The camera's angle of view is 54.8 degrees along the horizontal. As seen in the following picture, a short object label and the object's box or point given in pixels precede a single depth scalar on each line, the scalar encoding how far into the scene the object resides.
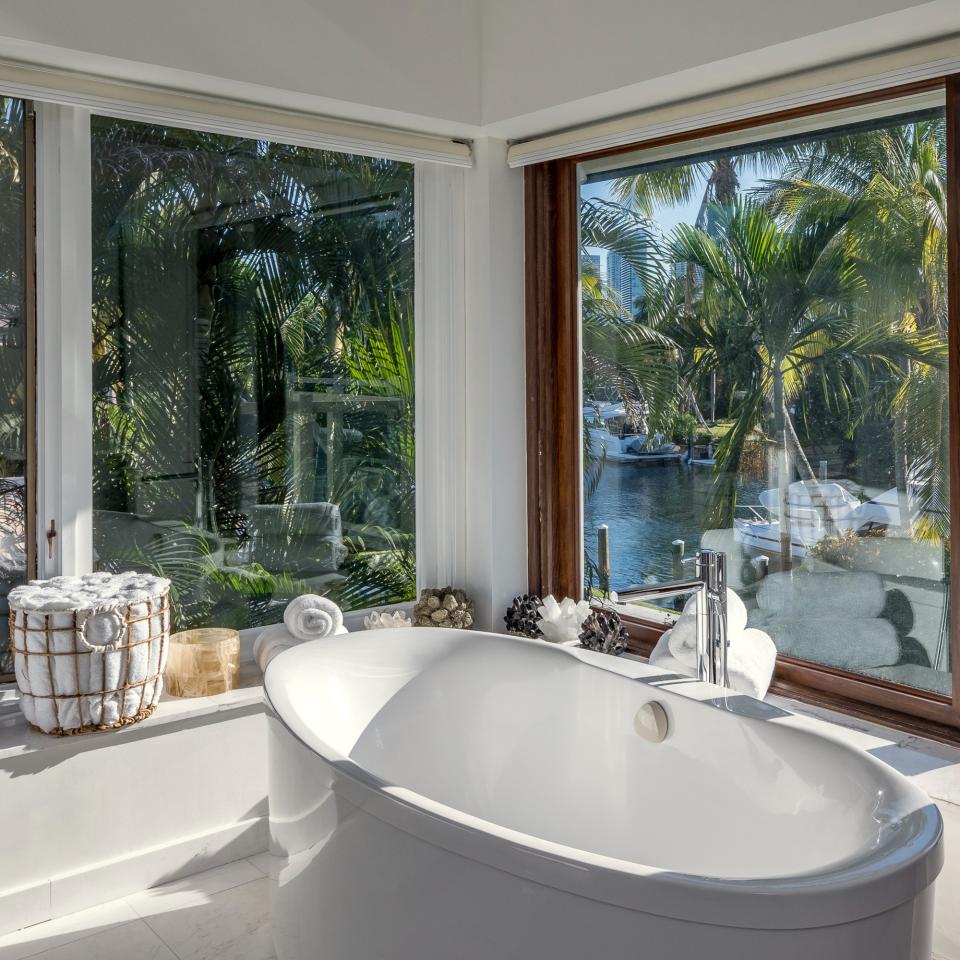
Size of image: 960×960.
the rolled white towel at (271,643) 2.64
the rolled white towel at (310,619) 2.66
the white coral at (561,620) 2.85
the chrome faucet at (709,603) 2.09
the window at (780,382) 2.30
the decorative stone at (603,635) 2.72
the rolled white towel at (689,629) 2.39
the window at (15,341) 2.40
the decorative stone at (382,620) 2.86
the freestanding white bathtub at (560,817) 1.22
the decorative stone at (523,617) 2.91
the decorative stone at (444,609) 2.94
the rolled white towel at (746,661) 2.30
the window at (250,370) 2.58
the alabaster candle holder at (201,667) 2.52
